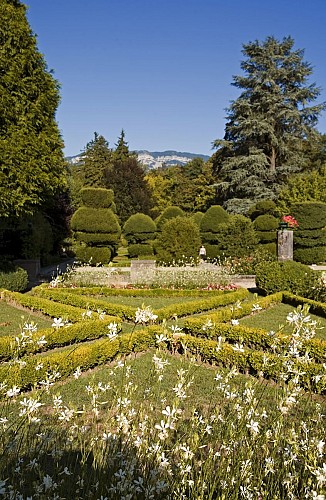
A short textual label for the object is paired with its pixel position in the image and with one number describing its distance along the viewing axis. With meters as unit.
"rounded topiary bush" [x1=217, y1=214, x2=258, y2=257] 17.75
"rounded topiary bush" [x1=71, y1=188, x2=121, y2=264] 18.33
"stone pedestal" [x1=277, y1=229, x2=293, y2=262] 15.12
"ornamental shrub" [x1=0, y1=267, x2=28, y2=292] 11.28
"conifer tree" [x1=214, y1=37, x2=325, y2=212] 27.53
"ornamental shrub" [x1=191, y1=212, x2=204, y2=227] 26.60
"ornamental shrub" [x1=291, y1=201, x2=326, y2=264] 18.67
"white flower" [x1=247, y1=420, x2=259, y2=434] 1.70
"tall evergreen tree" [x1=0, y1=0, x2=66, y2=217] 10.02
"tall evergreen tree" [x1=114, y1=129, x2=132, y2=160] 49.22
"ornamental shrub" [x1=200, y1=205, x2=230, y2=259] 20.93
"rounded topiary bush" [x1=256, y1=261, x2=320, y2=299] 11.20
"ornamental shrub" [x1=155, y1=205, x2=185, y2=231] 24.56
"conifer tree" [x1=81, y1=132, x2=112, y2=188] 45.91
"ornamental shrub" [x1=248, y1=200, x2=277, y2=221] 23.56
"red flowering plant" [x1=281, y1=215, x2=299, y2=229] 17.99
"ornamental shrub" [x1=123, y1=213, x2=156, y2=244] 23.52
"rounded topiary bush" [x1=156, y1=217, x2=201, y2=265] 17.48
